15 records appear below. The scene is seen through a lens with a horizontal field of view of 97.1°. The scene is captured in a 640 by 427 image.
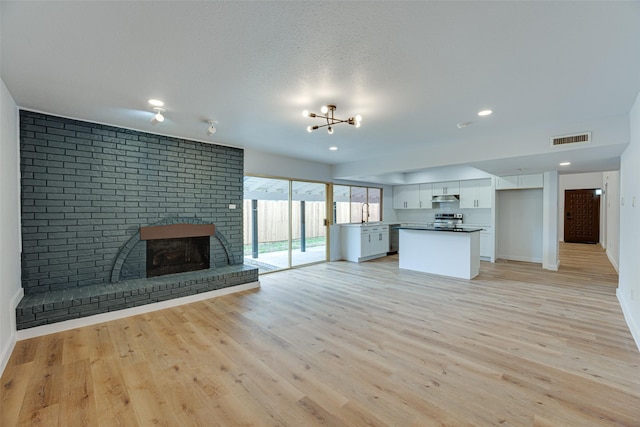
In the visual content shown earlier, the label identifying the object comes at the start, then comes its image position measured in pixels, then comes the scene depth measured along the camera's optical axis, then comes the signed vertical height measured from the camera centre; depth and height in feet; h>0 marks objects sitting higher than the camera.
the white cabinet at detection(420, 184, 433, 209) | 26.91 +1.31
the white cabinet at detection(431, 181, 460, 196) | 25.08 +1.97
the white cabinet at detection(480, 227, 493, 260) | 22.91 -2.77
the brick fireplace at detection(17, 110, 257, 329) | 10.85 +0.06
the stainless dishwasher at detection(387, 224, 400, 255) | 28.25 -3.10
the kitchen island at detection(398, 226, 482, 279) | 17.30 -2.70
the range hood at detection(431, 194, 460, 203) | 24.94 +1.00
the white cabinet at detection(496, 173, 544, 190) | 20.60 +2.09
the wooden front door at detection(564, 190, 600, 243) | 33.50 -0.88
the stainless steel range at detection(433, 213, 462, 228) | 25.40 -0.95
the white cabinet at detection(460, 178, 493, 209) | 23.31 +1.33
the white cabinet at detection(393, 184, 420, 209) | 27.76 +1.34
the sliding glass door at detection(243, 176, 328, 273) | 18.85 -0.85
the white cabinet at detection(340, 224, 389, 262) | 23.24 -2.72
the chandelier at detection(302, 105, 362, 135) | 10.24 +3.65
